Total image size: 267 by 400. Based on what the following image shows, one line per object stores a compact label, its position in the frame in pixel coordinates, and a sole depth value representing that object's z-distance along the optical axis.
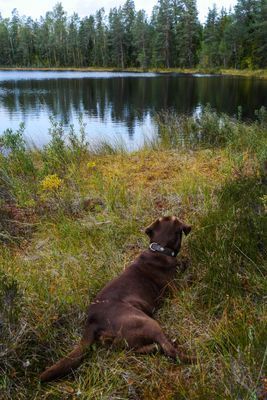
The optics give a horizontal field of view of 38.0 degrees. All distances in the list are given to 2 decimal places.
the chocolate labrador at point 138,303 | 2.78
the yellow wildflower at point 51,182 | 5.02
